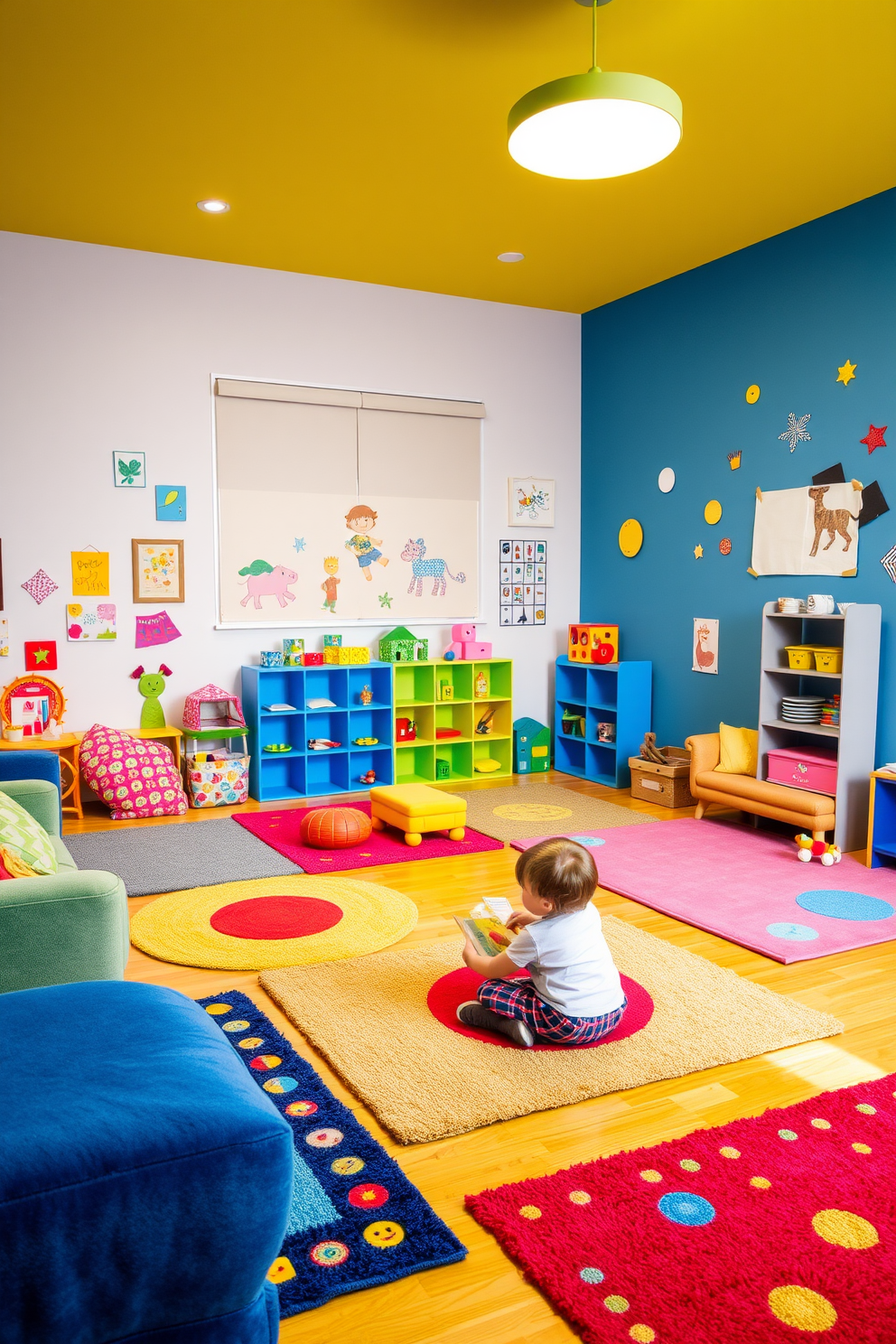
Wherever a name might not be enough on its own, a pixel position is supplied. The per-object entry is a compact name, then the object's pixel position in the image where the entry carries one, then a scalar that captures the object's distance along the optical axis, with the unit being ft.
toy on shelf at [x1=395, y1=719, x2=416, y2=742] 20.38
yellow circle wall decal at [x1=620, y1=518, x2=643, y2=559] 20.89
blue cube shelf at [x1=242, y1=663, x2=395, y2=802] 18.85
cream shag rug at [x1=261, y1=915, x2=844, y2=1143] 7.86
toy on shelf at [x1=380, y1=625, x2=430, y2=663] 19.97
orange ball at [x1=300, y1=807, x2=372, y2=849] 14.80
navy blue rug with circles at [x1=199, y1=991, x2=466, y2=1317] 5.87
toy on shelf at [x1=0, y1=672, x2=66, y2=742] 16.87
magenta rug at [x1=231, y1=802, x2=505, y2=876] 14.37
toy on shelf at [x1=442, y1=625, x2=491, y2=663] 20.79
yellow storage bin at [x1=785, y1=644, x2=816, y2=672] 15.65
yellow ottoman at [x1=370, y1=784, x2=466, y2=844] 15.31
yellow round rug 10.91
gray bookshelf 14.76
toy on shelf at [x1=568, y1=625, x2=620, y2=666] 20.93
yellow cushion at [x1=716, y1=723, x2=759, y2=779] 17.21
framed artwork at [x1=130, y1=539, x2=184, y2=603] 18.15
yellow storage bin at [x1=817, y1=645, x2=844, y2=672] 15.08
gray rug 13.56
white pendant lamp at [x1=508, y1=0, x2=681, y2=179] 9.02
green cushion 8.66
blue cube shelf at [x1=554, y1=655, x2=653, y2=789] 20.16
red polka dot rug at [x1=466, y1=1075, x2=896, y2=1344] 5.55
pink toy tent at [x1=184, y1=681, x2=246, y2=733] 18.24
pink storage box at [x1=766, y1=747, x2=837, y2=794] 15.12
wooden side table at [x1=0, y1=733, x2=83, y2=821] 16.56
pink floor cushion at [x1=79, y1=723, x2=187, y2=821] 16.87
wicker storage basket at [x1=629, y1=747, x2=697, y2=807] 18.17
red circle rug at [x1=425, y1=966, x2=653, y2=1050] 9.01
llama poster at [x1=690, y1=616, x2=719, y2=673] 18.89
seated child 8.29
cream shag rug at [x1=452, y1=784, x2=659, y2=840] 16.40
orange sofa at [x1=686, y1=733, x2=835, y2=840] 14.89
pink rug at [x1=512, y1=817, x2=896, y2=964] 11.47
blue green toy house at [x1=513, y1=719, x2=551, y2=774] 21.58
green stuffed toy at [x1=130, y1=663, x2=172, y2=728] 18.35
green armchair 7.34
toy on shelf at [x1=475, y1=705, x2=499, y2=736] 21.39
